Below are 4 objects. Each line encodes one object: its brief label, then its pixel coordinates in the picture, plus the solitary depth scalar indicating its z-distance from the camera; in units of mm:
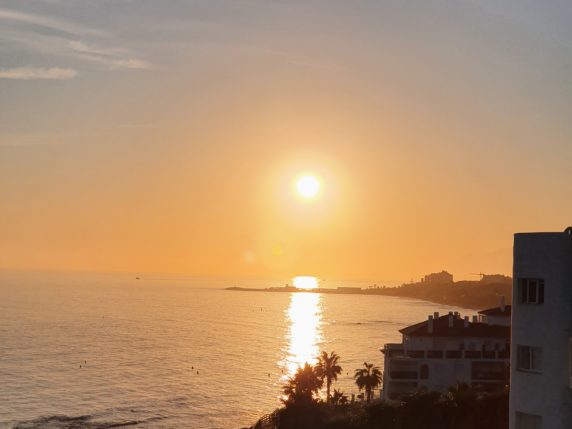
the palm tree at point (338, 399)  87188
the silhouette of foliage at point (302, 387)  80875
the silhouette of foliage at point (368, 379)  92500
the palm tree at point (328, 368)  99000
